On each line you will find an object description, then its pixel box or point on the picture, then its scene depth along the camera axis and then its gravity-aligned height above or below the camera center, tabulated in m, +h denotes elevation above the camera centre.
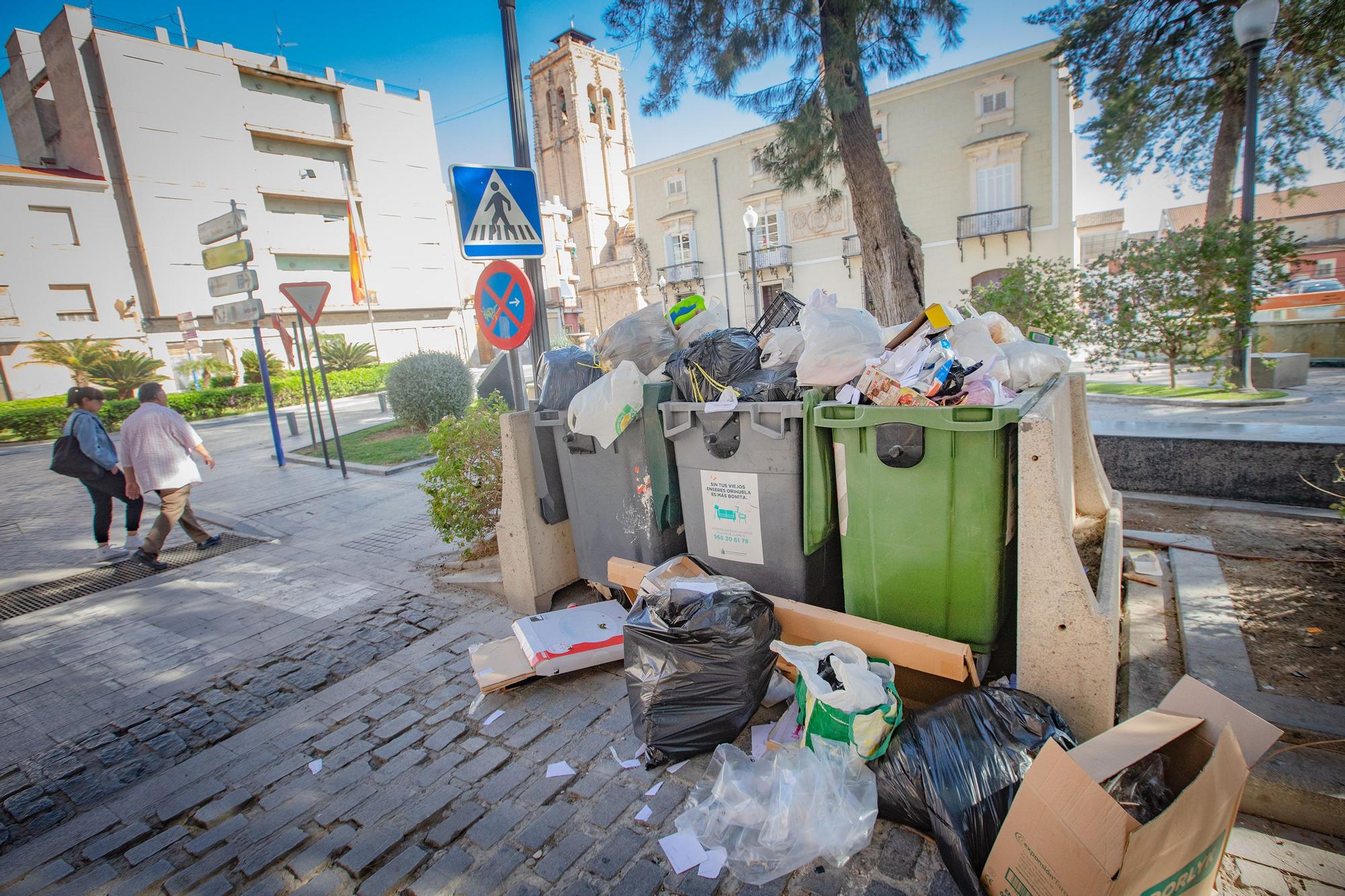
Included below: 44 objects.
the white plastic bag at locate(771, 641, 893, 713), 2.11 -1.21
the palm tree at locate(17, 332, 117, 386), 22.12 +1.49
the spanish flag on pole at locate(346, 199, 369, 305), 14.45 +2.05
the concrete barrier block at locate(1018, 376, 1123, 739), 2.10 -1.05
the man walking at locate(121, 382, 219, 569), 5.56 -0.59
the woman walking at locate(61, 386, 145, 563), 5.61 -0.66
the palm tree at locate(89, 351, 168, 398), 21.75 +0.66
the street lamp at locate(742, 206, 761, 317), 18.62 +2.92
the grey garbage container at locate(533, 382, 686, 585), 3.20 -0.79
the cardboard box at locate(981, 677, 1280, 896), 1.32 -1.23
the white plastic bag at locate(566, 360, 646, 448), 3.11 -0.32
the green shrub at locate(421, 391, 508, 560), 4.50 -0.88
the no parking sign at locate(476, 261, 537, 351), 4.31 +0.30
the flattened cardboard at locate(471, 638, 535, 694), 2.97 -1.48
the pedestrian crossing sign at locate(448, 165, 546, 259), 4.32 +0.94
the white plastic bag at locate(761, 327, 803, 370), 3.02 -0.14
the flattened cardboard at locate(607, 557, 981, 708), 2.24 -1.22
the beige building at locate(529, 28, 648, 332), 41.78 +12.36
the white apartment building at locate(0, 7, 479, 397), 24.45 +8.53
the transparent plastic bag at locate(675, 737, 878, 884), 1.93 -1.53
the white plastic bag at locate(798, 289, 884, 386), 2.65 -0.15
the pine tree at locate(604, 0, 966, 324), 6.86 +2.72
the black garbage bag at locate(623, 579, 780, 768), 2.36 -1.24
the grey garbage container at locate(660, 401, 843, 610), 2.74 -0.76
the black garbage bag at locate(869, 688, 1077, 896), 1.80 -1.36
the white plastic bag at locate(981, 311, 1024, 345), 3.35 -0.18
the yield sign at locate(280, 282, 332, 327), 8.52 +0.98
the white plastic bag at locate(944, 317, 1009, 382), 2.75 -0.22
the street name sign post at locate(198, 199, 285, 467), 9.84 +1.65
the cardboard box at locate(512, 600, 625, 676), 3.02 -1.43
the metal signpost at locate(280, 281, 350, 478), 8.52 +0.97
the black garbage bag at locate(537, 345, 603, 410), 3.63 -0.19
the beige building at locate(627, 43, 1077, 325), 23.53 +4.64
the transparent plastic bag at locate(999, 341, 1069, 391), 2.87 -0.33
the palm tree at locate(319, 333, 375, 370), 26.14 +0.56
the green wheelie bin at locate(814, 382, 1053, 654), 2.26 -0.76
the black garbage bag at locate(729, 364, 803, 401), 2.84 -0.29
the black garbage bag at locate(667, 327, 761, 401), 3.01 -0.17
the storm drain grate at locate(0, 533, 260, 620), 5.06 -1.55
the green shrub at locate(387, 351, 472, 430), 11.76 -0.58
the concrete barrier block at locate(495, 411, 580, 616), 3.68 -1.12
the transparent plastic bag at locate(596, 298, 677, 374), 3.49 -0.05
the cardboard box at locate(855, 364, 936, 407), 2.40 -0.32
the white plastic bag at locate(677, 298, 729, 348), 3.64 +0.01
